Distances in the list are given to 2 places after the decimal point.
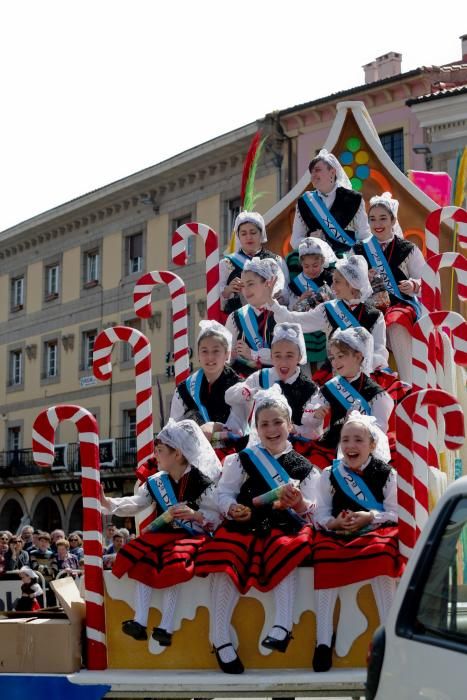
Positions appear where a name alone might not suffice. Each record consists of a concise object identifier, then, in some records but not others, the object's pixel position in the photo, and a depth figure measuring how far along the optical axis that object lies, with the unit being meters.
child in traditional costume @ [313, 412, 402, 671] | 6.26
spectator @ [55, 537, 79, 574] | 15.28
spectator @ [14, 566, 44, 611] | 12.11
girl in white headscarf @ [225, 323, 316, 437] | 8.29
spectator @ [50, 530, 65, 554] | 16.46
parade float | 6.14
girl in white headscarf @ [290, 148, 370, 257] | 10.79
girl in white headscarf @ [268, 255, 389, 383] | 9.07
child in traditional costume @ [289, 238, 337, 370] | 9.62
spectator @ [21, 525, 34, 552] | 19.11
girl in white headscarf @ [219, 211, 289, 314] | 10.52
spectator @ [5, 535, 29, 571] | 15.79
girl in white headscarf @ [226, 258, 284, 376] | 9.52
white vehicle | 3.98
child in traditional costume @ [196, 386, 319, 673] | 6.30
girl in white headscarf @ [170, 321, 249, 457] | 8.48
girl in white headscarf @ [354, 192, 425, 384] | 9.53
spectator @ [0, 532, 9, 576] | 15.76
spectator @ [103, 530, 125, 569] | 12.91
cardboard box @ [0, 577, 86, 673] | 6.39
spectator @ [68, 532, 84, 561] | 17.12
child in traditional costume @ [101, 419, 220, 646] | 6.43
